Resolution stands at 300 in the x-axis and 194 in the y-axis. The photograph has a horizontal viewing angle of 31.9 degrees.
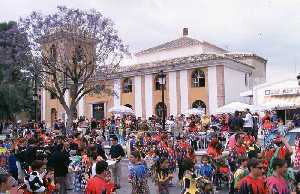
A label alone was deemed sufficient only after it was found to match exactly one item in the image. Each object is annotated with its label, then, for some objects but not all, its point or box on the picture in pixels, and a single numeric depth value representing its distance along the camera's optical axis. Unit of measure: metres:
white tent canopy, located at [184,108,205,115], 35.75
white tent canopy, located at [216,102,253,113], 31.14
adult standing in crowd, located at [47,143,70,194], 12.66
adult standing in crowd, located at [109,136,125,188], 14.71
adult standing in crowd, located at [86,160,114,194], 7.67
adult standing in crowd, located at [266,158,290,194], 6.73
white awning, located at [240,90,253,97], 37.93
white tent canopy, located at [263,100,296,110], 34.41
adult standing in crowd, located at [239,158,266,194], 6.81
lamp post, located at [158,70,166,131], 29.11
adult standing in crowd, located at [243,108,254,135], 23.80
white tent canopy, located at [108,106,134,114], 35.04
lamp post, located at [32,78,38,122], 35.94
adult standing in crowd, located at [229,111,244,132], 23.33
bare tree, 35.28
